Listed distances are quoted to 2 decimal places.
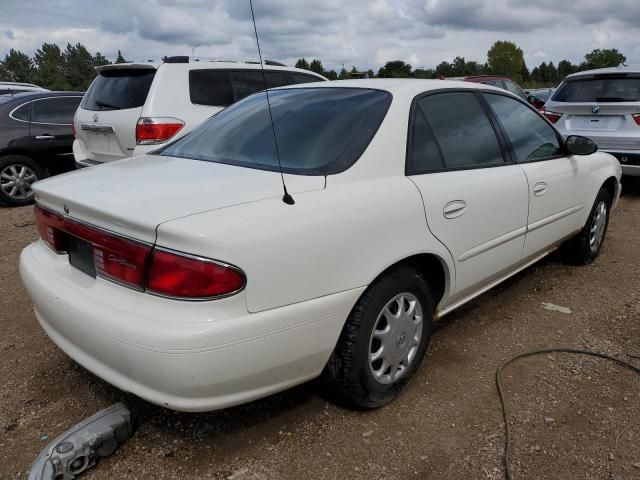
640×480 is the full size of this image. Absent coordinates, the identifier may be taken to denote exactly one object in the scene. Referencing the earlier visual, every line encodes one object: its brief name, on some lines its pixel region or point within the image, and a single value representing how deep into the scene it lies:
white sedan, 1.93
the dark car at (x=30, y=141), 7.30
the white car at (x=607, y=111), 6.68
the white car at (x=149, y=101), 5.48
